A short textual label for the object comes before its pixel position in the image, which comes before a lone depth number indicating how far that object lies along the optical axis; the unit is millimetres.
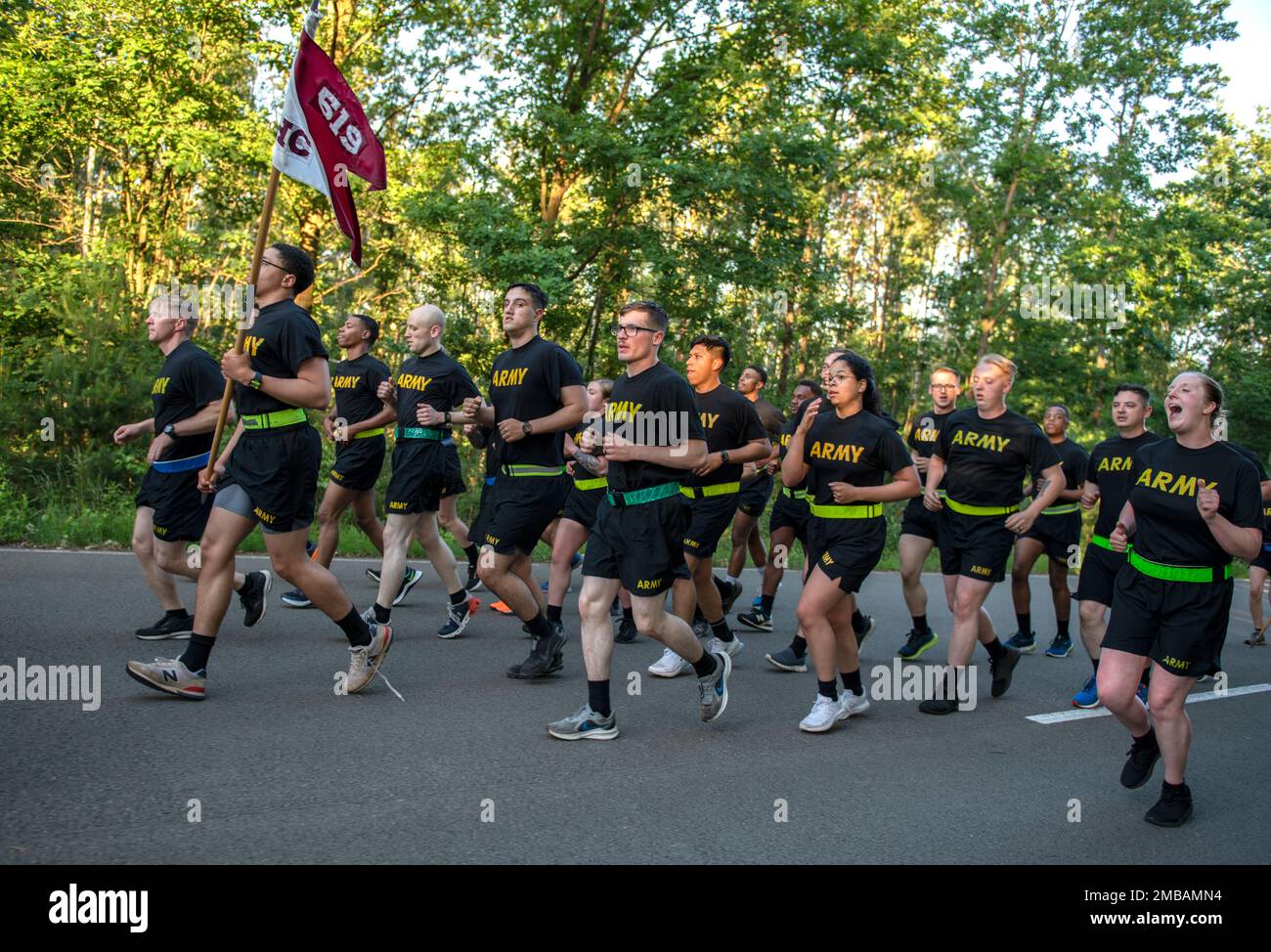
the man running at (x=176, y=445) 7066
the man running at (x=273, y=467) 5809
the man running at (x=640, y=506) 5691
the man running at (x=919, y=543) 8586
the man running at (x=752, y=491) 9844
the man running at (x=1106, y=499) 7426
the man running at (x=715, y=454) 7684
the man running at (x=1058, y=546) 9172
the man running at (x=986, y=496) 7039
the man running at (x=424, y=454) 7594
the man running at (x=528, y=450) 6781
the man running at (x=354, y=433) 8711
